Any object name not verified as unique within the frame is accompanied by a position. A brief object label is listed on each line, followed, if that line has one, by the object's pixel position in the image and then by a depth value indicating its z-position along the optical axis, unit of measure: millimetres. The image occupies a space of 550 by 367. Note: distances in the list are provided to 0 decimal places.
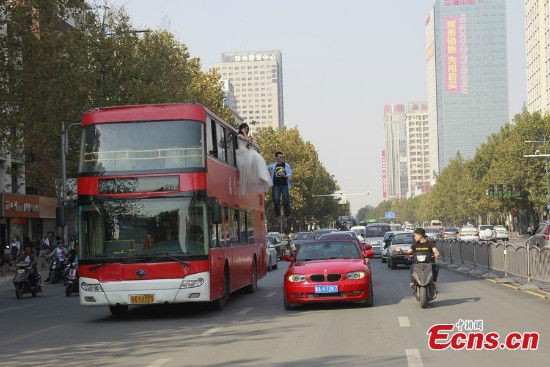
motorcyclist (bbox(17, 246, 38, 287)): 29016
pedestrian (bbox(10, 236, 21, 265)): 42697
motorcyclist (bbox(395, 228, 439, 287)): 18781
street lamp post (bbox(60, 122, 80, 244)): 39766
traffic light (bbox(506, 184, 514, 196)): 69500
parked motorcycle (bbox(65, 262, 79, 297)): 29156
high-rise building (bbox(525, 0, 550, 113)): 138750
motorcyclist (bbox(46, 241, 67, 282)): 35219
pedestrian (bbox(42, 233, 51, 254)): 45616
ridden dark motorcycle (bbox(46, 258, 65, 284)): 36125
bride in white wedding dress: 23141
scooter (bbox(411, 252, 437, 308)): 18289
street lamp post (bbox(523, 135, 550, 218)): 90919
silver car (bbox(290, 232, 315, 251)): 53088
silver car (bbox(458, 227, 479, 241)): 75688
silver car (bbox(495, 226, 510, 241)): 83062
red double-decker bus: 17875
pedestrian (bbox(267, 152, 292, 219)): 27266
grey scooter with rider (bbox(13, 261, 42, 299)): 28970
